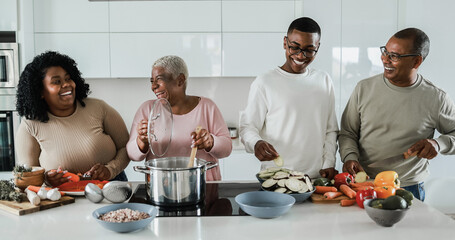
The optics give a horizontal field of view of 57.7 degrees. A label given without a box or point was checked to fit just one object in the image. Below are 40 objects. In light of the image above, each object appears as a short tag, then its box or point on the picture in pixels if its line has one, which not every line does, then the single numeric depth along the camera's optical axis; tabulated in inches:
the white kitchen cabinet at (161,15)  140.7
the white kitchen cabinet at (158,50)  142.4
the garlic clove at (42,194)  62.3
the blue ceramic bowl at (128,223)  50.4
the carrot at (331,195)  63.3
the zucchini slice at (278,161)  68.9
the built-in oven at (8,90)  129.7
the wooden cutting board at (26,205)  58.6
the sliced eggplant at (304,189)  61.7
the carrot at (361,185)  66.3
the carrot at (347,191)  62.4
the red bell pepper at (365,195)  59.0
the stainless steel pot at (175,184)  59.6
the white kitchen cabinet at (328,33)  137.4
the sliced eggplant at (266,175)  67.8
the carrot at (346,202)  61.8
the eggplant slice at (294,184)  61.7
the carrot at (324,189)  64.8
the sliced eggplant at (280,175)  64.7
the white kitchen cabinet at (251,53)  143.5
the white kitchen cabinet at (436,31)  134.9
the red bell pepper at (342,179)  66.8
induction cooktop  59.2
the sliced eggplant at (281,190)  62.1
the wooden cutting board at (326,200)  63.5
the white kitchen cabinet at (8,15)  129.7
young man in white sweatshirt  82.5
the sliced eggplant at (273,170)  68.7
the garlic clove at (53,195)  62.0
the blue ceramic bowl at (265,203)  55.0
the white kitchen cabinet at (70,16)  139.6
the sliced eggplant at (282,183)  63.1
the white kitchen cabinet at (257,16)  141.9
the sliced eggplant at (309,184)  62.4
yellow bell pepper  63.1
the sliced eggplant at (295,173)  65.4
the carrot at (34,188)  64.0
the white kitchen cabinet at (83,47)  141.1
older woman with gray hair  77.0
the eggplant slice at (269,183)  64.1
